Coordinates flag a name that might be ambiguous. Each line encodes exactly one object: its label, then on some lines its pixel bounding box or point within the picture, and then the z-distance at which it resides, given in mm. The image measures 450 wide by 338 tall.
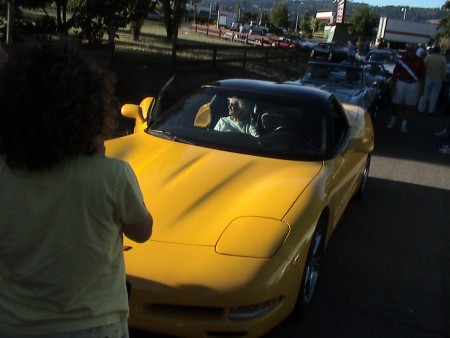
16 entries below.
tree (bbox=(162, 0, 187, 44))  13483
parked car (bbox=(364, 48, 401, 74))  20870
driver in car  4492
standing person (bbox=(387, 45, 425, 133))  10641
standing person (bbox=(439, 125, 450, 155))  9469
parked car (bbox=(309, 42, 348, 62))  27334
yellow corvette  2652
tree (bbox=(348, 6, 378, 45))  70938
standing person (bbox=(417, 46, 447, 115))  13016
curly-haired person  1433
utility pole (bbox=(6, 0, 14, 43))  7996
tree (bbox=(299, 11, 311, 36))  101838
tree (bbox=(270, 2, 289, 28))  87125
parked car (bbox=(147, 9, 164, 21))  59300
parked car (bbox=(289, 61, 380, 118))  9977
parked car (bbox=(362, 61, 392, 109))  13945
